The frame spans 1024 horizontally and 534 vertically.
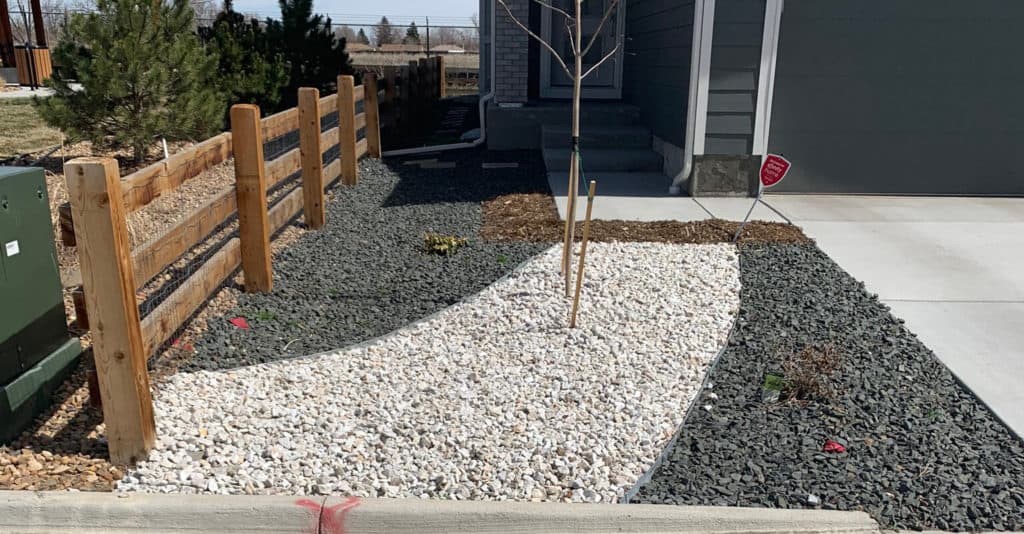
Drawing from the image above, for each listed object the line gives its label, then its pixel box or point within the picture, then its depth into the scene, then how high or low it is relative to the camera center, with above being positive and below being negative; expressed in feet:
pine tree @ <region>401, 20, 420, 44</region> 128.42 -0.03
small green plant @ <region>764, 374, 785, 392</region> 12.28 -5.06
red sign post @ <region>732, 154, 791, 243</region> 18.65 -2.90
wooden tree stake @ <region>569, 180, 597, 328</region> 14.38 -3.71
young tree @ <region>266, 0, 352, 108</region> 37.81 -0.54
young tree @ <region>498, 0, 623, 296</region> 15.52 -2.85
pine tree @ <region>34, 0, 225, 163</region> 28.96 -1.56
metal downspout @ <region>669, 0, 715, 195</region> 24.32 -1.33
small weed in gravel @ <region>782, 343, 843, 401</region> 12.06 -4.92
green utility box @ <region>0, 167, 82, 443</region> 11.07 -3.79
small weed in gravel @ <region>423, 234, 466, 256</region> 19.74 -4.92
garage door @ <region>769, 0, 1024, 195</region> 24.94 -1.71
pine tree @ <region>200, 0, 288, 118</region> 34.73 -1.37
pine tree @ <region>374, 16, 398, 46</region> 139.54 +0.09
